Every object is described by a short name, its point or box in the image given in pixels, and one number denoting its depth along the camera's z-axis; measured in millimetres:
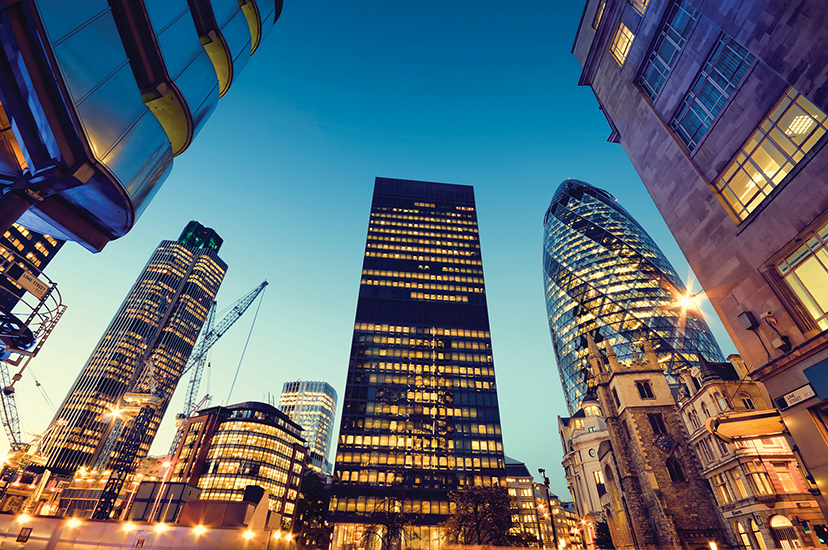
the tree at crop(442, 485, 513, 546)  53906
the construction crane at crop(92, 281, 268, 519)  50719
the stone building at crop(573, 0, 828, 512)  16344
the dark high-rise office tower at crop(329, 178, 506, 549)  82688
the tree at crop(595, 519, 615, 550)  57969
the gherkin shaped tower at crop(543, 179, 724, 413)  104562
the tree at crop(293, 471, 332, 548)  98350
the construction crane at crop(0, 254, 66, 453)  15633
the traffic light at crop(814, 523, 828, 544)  15320
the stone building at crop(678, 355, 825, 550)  33656
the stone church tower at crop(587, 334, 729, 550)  45875
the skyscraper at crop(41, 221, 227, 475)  153000
